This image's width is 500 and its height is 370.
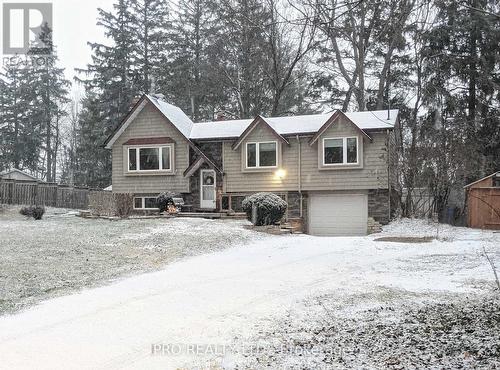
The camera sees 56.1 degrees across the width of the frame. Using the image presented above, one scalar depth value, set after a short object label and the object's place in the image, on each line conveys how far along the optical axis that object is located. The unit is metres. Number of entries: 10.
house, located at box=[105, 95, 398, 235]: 21.55
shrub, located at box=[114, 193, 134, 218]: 20.97
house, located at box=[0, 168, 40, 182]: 33.84
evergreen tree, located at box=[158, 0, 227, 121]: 33.03
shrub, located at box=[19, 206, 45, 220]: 20.72
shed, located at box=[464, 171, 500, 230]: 18.70
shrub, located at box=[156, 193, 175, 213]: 22.68
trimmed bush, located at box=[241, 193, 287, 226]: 17.95
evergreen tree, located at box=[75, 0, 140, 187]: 38.62
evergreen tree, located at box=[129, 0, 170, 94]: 38.47
